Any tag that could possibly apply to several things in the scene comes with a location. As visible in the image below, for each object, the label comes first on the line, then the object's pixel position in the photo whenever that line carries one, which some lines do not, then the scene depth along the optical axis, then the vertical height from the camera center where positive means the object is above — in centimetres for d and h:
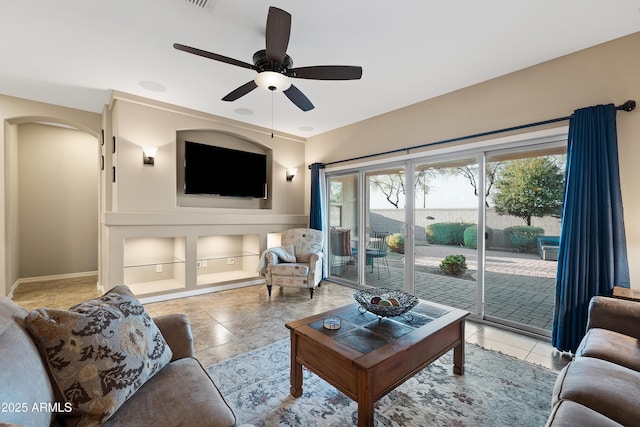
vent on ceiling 202 +154
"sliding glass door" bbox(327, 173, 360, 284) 480 -19
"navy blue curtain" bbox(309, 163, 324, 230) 502 +29
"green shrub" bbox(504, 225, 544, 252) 294 -23
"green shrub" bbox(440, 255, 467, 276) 346 -63
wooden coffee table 147 -79
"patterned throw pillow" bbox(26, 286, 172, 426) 100 -55
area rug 169 -123
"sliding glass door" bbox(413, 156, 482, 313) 338 -22
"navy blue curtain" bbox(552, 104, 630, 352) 228 -8
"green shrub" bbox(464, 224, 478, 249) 332 -26
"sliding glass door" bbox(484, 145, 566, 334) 284 -20
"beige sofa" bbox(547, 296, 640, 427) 113 -77
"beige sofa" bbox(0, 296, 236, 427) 83 -73
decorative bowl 187 -62
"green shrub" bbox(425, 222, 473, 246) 346 -23
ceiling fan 200 +119
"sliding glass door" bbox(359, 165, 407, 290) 412 -21
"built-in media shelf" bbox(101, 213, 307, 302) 362 -57
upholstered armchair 404 -73
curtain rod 229 +90
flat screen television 427 +70
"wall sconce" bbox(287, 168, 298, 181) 528 +77
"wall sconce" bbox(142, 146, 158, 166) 376 +78
